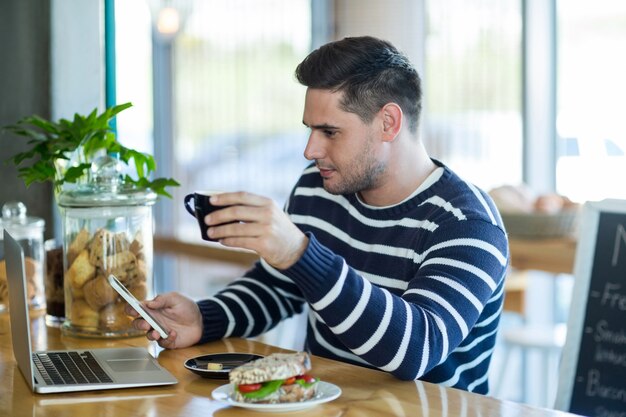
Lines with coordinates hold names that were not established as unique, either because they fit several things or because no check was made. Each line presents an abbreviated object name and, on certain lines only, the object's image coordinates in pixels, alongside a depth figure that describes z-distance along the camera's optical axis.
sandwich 1.67
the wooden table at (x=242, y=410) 1.70
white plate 1.68
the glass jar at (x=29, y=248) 2.50
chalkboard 2.22
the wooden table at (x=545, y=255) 3.48
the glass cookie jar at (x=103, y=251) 2.20
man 1.89
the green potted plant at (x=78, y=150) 2.34
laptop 1.81
